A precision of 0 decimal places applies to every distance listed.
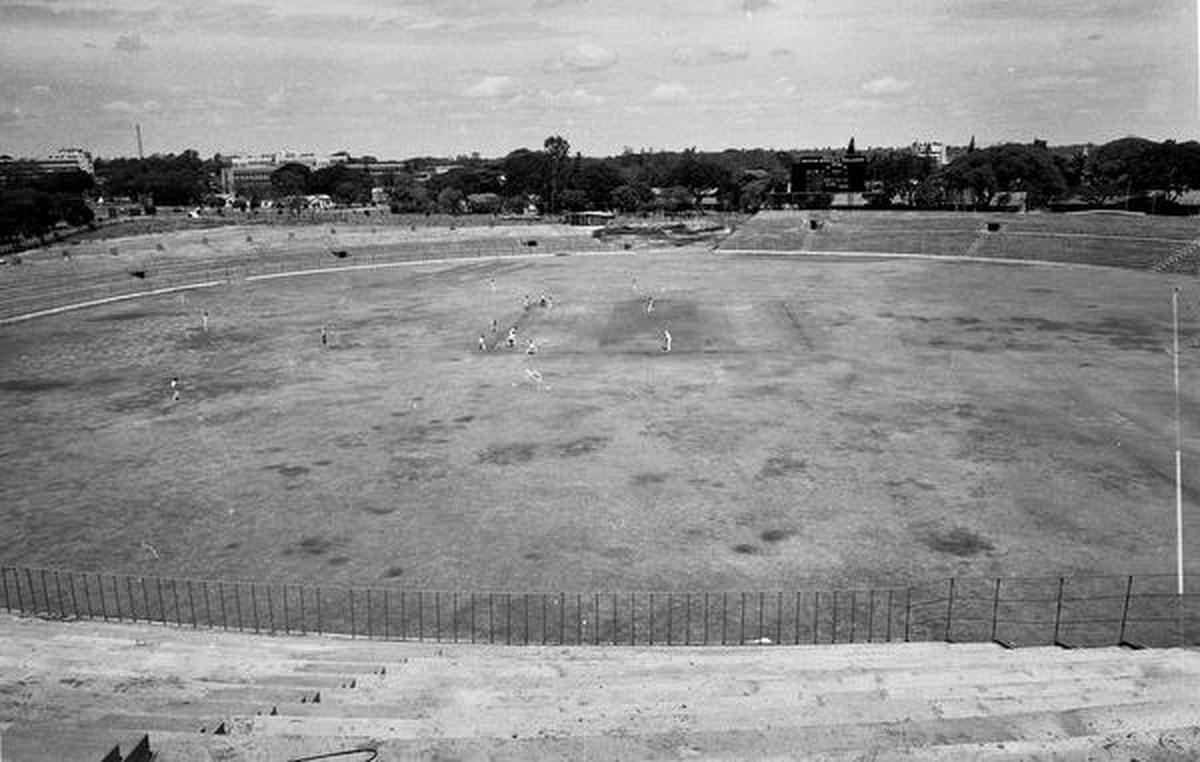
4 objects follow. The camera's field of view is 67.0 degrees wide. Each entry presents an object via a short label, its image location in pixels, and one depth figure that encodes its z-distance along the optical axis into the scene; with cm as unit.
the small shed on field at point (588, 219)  12815
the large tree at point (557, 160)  17872
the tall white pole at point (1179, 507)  2210
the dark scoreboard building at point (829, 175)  14738
